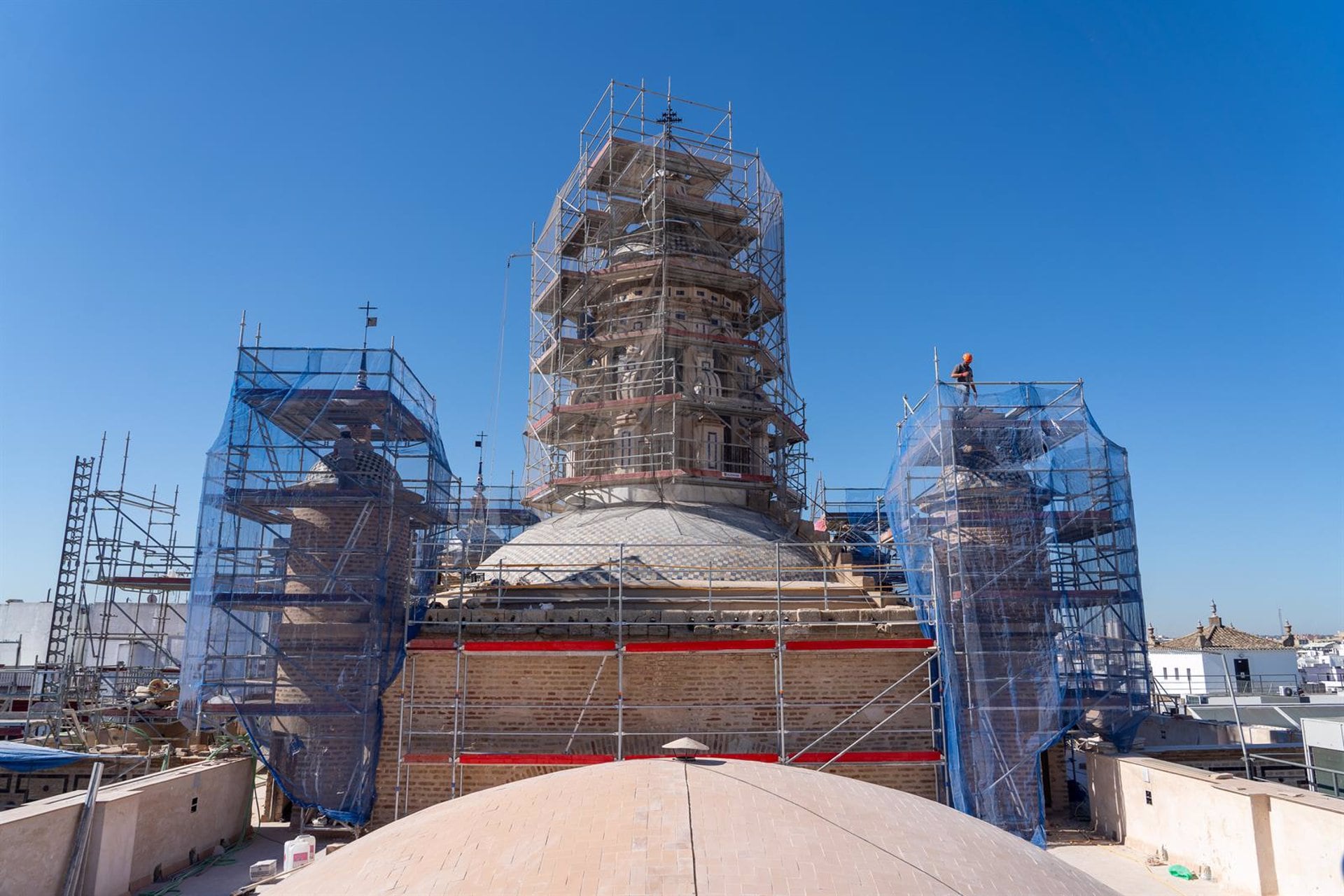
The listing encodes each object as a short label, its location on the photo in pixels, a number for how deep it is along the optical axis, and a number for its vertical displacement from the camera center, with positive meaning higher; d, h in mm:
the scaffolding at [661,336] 22906 +7865
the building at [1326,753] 14781 -2209
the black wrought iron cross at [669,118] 25609 +14833
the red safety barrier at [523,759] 14891 -2287
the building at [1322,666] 41438 -2509
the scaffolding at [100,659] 18219 -763
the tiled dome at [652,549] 18219 +1683
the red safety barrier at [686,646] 15422 -372
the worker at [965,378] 17000 +4925
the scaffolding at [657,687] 15344 -1121
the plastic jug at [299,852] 11062 -2897
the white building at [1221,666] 39406 -1883
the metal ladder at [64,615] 18062 +185
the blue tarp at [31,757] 13586 -2093
